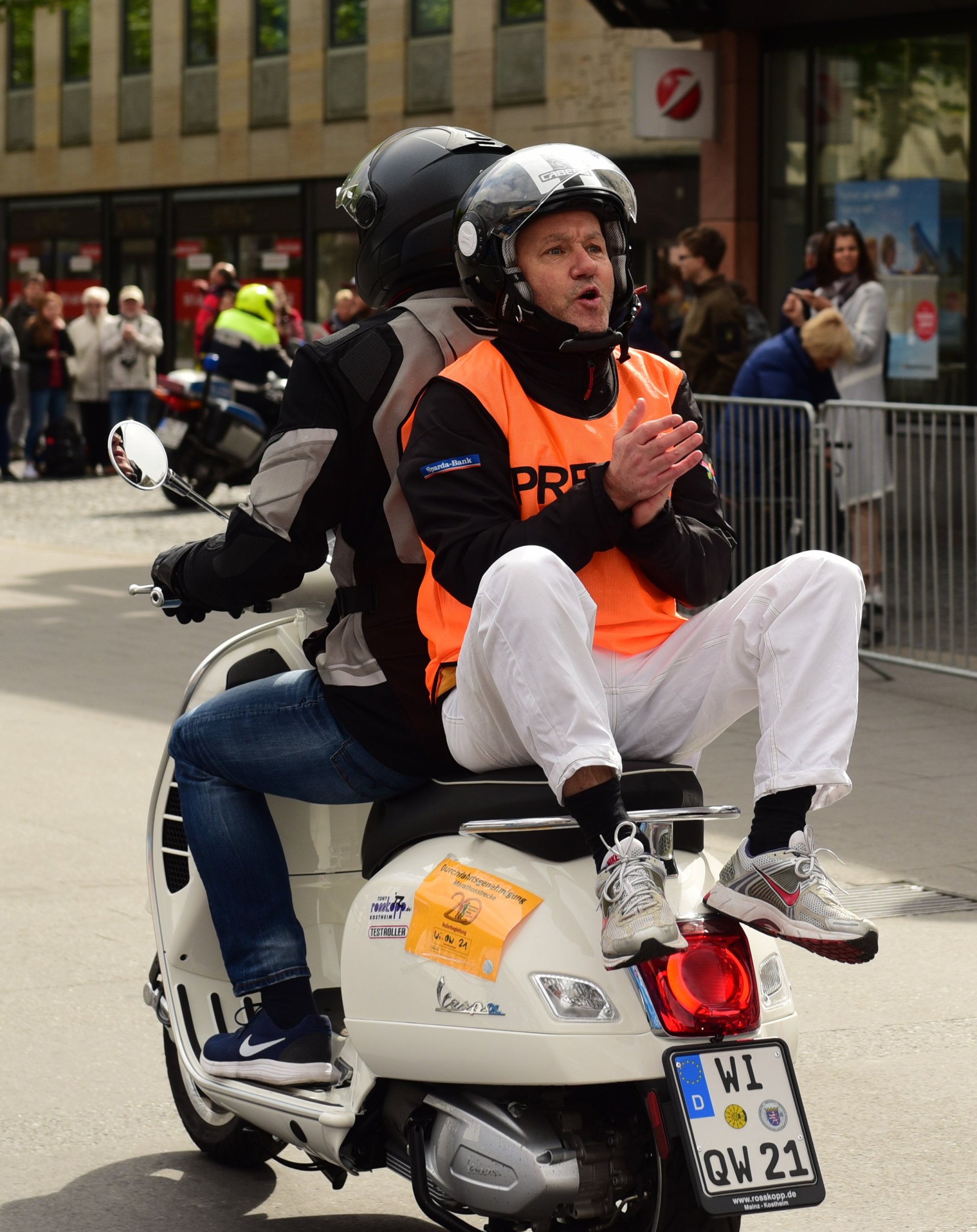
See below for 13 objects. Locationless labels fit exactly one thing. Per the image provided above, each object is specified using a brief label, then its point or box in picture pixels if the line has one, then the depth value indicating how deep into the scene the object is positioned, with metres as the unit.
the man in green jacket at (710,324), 11.70
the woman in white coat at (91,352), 21.45
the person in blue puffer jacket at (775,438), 9.89
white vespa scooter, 2.84
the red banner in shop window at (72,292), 33.62
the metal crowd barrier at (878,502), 9.16
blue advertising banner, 16.31
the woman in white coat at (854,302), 10.95
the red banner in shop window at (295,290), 29.67
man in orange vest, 2.88
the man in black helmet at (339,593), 3.43
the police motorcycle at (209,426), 17.78
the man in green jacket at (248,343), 17.86
